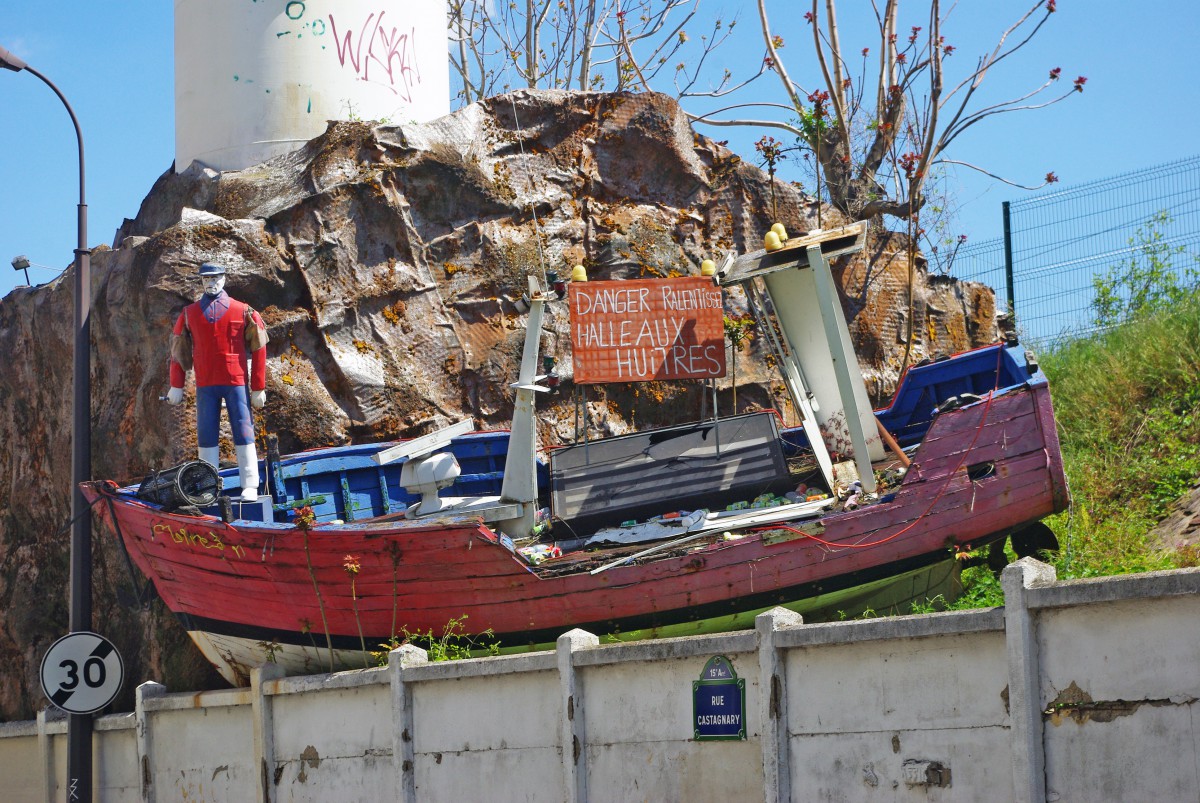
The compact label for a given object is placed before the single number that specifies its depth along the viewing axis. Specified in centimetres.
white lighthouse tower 1736
